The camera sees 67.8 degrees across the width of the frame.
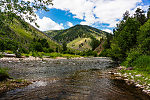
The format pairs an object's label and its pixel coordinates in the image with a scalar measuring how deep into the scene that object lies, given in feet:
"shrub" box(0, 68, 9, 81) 38.41
